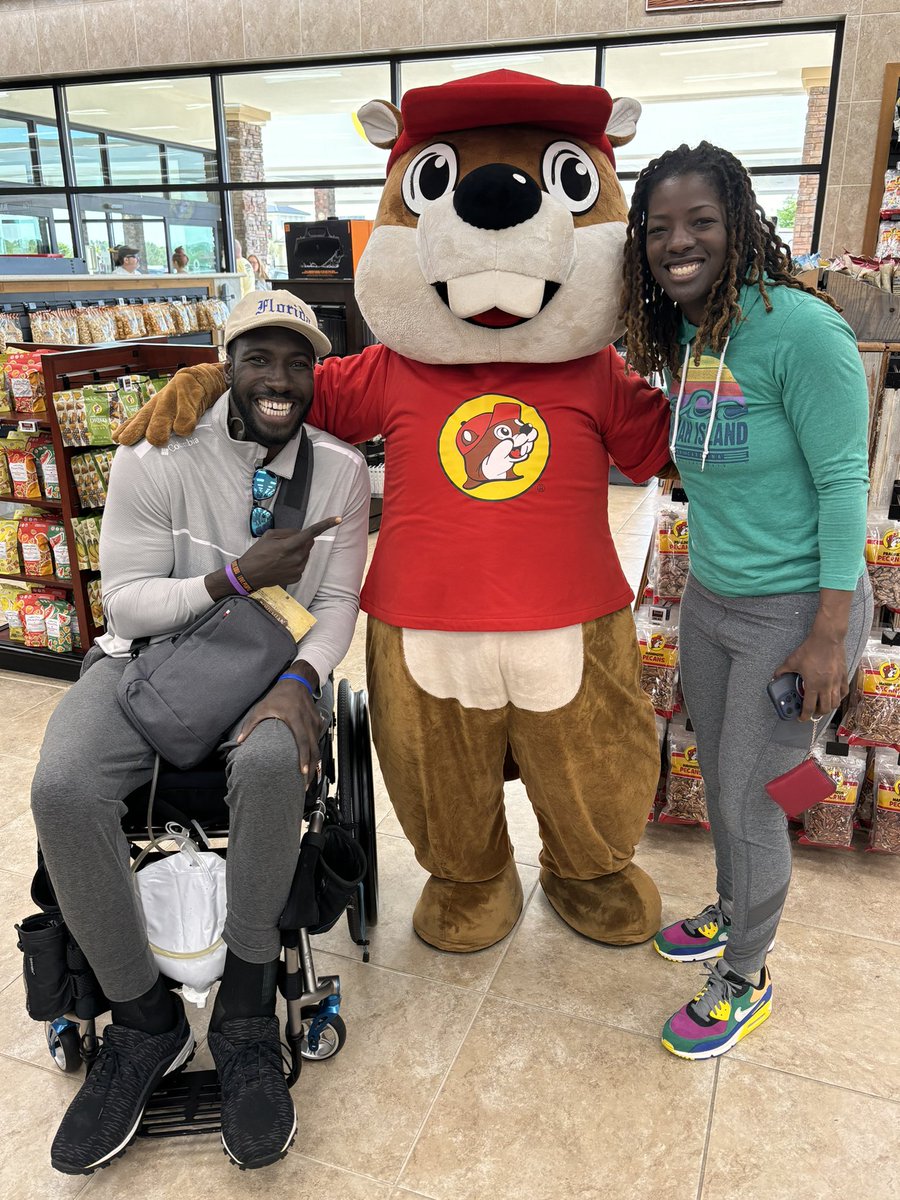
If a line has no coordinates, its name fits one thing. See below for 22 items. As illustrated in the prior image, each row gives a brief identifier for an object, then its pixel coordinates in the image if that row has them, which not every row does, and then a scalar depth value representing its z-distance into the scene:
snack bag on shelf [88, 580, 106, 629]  3.53
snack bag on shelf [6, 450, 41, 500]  3.56
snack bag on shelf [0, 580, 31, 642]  3.77
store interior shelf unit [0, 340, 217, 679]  3.36
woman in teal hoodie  1.46
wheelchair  1.60
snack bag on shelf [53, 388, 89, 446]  3.30
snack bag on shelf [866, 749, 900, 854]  2.40
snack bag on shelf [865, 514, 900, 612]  2.28
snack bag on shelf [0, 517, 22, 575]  3.66
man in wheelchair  1.53
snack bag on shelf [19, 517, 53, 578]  3.59
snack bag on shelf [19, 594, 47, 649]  3.68
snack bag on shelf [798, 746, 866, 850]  2.40
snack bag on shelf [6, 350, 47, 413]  3.40
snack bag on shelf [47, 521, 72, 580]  3.55
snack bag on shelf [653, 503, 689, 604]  2.41
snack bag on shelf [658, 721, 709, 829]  2.51
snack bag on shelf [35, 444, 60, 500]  3.51
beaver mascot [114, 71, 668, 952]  1.67
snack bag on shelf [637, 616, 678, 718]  2.46
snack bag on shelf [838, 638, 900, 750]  2.31
